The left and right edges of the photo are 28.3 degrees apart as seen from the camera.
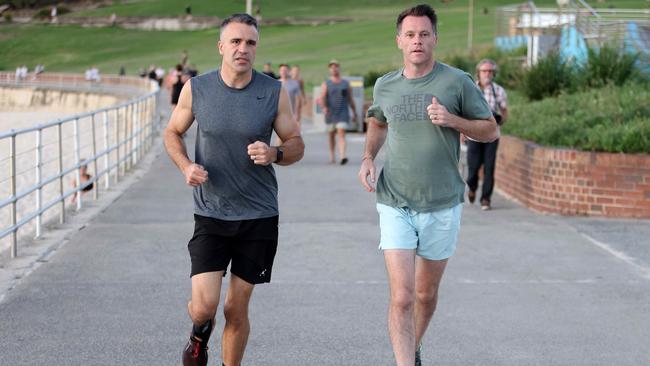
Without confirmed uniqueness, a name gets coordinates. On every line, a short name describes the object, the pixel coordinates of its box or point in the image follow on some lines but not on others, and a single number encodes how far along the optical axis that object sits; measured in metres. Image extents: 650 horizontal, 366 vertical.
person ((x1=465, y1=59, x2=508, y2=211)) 14.62
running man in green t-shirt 6.60
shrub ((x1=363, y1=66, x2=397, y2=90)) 42.25
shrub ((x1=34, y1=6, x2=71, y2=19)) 148.88
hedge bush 13.88
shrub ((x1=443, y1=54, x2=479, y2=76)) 36.46
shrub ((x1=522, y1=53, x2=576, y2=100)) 22.00
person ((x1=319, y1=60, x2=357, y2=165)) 21.53
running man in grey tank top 6.41
